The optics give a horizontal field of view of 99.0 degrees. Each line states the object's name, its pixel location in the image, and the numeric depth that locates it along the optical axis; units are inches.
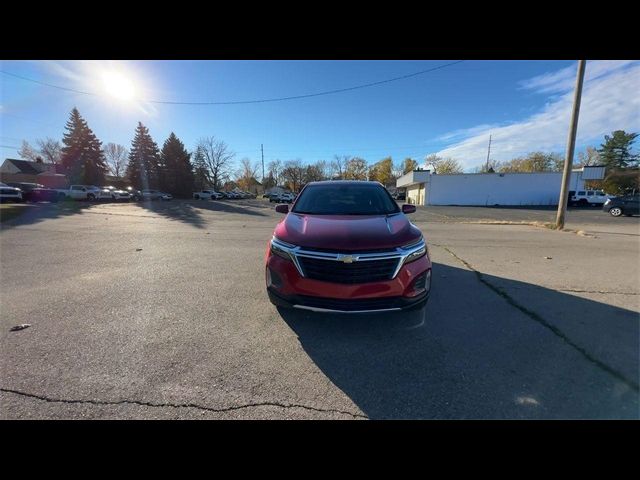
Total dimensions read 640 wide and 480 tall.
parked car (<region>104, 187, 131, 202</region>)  1264.8
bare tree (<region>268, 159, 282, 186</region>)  3388.3
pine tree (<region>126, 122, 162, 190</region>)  1811.0
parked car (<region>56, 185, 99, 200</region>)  1091.3
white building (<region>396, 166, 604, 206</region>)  1431.5
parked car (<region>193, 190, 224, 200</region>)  1905.8
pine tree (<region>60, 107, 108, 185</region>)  1610.5
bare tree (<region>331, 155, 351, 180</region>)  3358.8
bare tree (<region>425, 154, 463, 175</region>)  3048.7
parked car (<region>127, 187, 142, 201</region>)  1411.5
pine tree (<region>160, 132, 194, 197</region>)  1889.8
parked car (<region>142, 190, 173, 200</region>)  1535.4
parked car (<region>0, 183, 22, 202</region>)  759.7
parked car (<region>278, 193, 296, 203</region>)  1720.0
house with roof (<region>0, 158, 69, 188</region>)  1698.7
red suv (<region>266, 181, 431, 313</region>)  109.0
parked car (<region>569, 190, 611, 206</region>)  1259.2
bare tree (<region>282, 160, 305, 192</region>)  3297.2
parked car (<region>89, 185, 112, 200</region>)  1179.9
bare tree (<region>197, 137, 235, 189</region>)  2453.1
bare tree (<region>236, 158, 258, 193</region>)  3353.8
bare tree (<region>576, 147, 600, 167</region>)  2526.6
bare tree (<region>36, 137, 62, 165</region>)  2793.1
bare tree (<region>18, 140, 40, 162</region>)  2765.7
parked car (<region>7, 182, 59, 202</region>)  876.0
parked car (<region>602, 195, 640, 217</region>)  786.2
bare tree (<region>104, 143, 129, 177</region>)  3250.5
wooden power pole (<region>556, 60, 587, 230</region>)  422.3
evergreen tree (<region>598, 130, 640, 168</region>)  2187.5
